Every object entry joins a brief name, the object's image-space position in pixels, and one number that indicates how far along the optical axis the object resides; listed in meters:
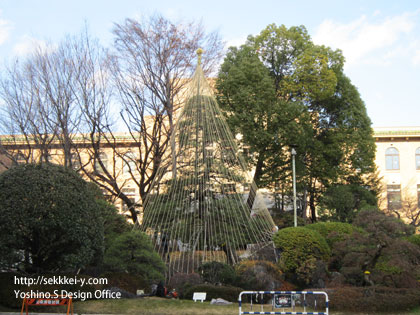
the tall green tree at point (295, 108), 22.53
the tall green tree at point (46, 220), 11.52
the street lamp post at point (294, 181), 20.00
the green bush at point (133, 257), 13.86
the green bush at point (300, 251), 15.69
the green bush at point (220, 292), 12.80
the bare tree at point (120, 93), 20.36
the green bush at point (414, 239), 16.18
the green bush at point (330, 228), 17.46
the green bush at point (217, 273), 14.44
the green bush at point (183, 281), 13.95
